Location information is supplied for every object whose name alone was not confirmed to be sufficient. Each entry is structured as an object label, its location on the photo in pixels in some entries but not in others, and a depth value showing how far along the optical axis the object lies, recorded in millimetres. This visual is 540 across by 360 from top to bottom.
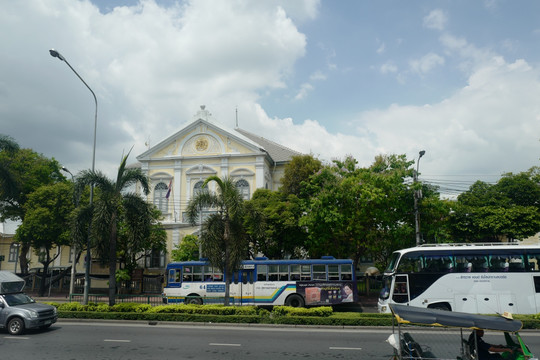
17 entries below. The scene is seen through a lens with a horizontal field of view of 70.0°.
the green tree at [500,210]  29594
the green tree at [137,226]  19250
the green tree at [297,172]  32969
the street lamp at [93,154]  19703
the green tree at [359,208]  25266
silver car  14312
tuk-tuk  7504
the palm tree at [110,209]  18750
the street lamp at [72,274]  25525
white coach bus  17297
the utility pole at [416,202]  24344
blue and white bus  20938
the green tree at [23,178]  33688
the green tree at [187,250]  31747
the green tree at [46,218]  30569
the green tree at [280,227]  28734
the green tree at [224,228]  18984
